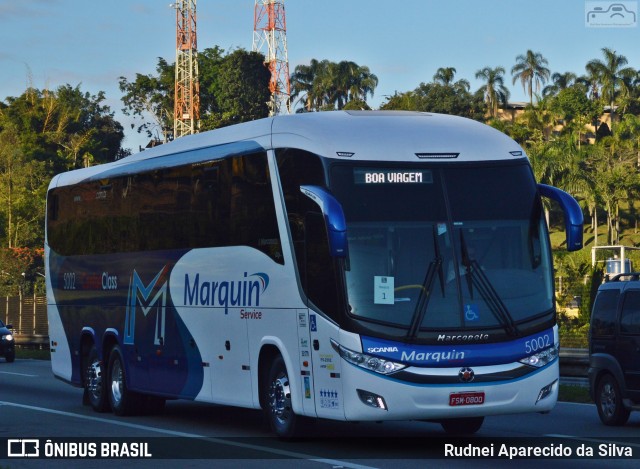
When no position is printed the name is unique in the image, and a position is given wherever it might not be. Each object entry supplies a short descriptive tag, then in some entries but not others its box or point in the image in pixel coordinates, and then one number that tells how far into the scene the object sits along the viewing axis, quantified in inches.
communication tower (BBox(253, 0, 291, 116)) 3604.8
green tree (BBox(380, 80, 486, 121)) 4210.1
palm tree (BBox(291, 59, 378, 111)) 5172.2
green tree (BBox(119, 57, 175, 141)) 4067.4
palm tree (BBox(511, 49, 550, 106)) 4832.7
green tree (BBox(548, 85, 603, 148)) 4237.2
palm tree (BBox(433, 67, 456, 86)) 4384.8
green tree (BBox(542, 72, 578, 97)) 4761.3
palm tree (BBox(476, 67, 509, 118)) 4690.0
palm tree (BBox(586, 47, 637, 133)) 4436.5
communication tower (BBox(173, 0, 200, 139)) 3125.0
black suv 694.5
